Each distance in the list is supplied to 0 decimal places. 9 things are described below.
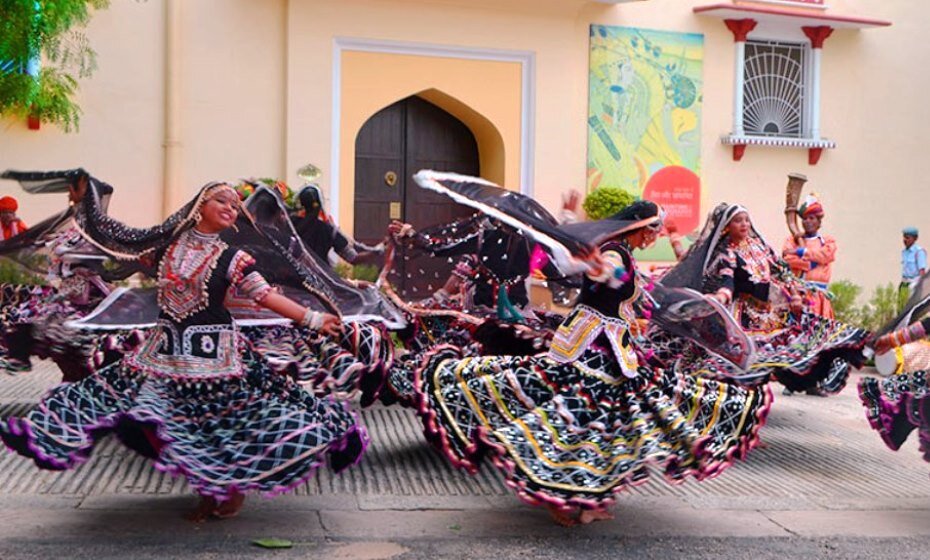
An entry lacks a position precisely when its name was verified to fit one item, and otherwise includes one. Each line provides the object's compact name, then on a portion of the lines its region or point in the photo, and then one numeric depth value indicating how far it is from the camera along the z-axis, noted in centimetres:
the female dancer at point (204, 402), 477
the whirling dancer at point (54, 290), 719
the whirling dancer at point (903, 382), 591
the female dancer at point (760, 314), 736
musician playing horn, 995
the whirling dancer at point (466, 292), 743
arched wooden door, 1327
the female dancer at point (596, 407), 515
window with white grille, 1465
